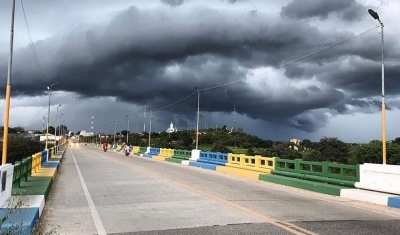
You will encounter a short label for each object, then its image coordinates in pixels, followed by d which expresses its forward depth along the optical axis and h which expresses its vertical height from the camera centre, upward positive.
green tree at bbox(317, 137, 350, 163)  65.24 -0.45
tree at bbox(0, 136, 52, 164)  79.75 -1.12
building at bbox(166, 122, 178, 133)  136.38 +4.46
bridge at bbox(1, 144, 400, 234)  8.90 -1.66
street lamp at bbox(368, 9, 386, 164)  15.07 +1.09
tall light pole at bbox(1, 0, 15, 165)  13.39 +1.18
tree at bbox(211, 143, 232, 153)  81.82 -0.74
